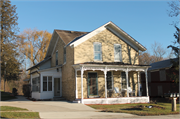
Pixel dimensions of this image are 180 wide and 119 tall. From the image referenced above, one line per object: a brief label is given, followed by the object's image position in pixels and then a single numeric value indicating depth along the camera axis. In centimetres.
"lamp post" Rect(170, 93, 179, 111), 1268
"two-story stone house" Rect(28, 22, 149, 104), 1745
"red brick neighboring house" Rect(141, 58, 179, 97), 2052
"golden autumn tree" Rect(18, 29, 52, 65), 3800
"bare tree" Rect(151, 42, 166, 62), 4888
